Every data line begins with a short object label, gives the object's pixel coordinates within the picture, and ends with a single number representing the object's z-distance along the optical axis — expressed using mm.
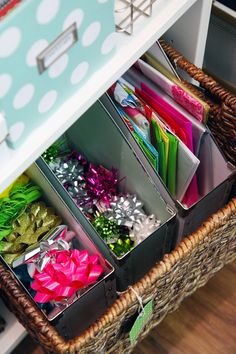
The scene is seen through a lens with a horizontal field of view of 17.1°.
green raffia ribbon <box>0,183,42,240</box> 1162
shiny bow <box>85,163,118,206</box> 1220
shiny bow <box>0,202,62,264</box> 1156
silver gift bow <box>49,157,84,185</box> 1236
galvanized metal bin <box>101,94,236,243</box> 1156
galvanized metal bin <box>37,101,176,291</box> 1127
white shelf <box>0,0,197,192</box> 918
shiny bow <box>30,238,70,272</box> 1112
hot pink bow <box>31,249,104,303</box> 1095
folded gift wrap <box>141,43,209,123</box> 1158
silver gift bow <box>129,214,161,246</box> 1185
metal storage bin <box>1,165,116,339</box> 1091
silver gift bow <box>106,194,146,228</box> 1195
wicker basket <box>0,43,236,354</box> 1028
